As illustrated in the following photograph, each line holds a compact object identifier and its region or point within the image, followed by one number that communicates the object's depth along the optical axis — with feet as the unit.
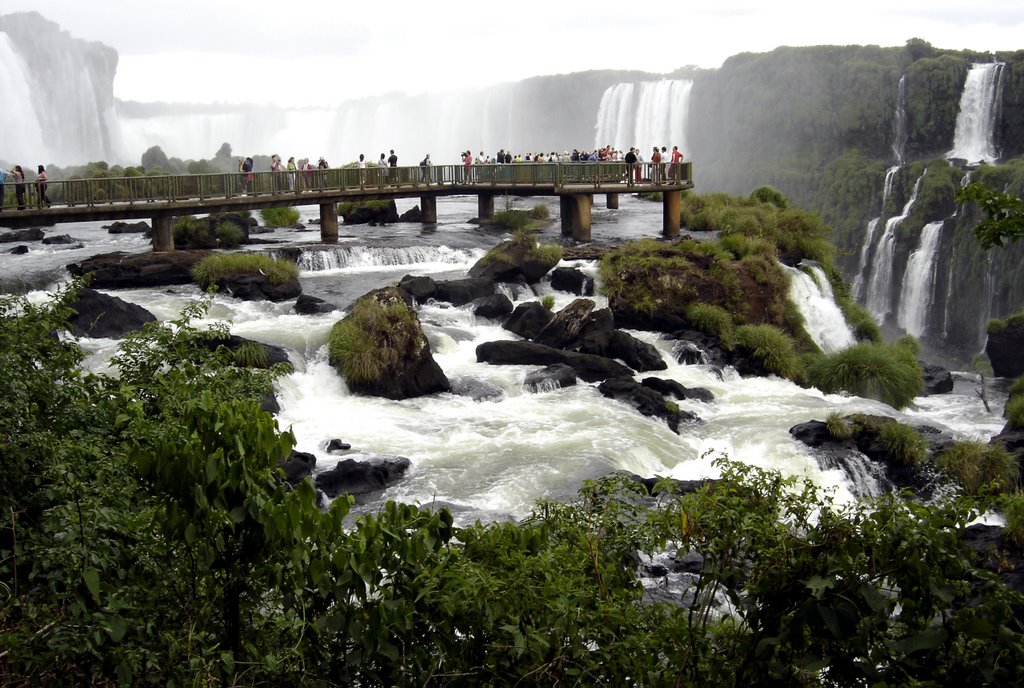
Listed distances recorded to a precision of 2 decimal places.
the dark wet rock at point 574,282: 82.12
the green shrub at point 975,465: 51.37
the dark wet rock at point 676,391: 63.10
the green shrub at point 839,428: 55.16
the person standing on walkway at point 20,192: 84.80
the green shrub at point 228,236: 96.48
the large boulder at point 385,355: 61.87
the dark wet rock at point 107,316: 65.51
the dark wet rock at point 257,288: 77.92
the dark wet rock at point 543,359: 65.72
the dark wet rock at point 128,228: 111.75
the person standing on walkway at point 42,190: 85.08
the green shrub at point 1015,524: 43.70
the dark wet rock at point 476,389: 61.93
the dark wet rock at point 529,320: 73.26
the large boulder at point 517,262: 83.20
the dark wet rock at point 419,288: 77.77
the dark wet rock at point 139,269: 80.33
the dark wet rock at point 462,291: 78.79
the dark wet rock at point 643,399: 59.06
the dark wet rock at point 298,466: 47.34
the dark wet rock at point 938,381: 76.74
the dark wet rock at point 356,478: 47.70
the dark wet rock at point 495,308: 76.89
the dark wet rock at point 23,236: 99.09
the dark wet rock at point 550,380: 63.05
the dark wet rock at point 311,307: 74.18
